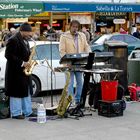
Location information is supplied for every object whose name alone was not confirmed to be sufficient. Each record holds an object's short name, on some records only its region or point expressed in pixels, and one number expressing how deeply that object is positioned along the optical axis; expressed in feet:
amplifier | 31.37
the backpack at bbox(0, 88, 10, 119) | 31.07
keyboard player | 33.53
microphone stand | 31.71
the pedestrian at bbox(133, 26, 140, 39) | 95.40
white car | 40.29
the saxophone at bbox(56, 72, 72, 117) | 31.22
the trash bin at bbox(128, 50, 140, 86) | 41.55
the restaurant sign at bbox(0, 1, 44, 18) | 88.02
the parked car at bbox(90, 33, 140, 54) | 77.10
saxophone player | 30.55
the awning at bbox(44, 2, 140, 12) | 97.50
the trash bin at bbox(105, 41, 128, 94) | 38.52
